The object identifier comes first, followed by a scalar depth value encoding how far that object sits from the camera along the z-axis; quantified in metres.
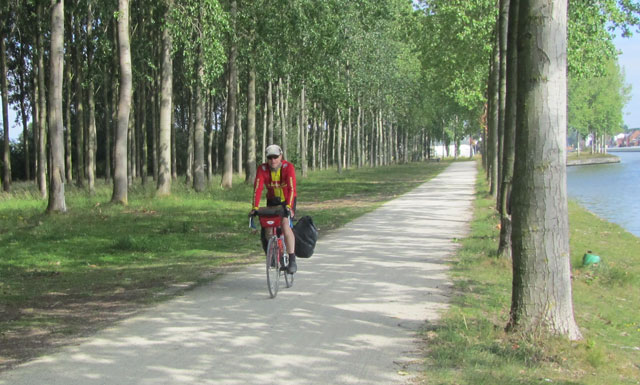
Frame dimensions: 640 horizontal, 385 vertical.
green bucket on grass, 11.47
